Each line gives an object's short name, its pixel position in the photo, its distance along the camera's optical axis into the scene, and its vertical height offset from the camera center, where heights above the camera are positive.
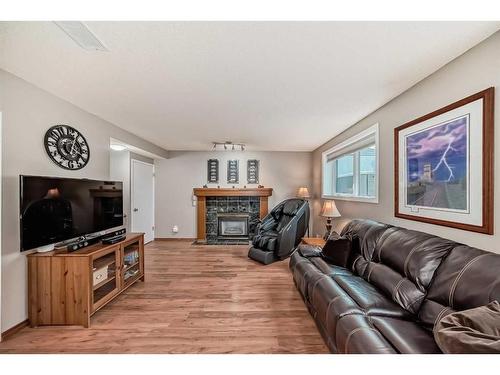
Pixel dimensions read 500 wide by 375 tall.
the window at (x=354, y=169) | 3.04 +0.32
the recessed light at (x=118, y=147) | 3.92 +0.73
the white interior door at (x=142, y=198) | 4.84 -0.25
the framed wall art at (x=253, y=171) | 5.69 +0.42
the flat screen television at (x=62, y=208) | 1.90 -0.21
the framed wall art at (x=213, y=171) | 5.68 +0.42
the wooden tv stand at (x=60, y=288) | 2.05 -0.94
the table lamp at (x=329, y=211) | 3.54 -0.39
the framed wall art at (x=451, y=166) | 1.47 +0.17
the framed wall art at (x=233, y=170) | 5.69 +0.44
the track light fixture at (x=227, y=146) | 4.68 +0.93
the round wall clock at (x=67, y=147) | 2.29 +0.45
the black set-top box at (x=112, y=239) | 2.51 -0.61
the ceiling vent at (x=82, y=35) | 1.31 +0.96
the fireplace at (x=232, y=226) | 5.64 -0.99
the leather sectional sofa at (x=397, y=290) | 1.22 -0.79
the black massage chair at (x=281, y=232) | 4.00 -0.88
